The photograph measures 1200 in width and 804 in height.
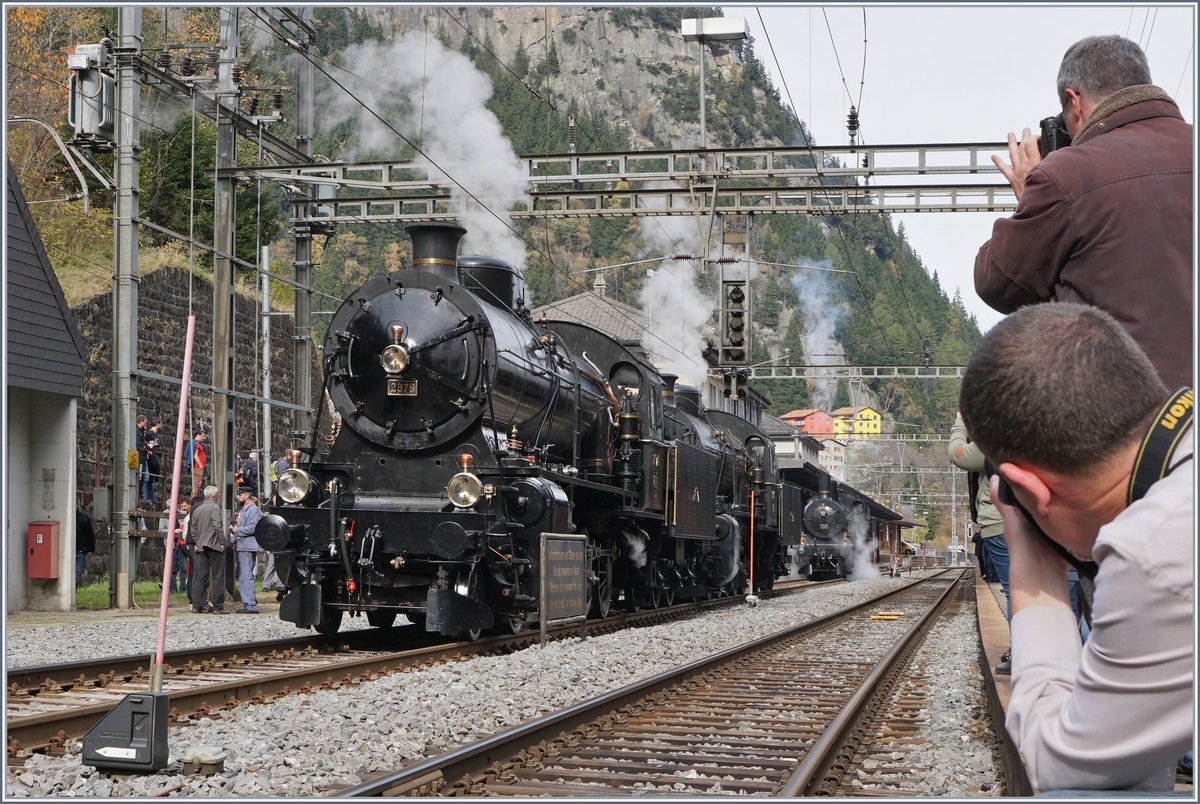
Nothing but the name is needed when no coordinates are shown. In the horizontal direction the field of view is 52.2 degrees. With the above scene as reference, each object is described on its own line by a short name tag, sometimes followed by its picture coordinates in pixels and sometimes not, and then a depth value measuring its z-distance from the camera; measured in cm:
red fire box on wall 1702
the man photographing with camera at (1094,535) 178
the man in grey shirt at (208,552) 1666
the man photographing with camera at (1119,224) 326
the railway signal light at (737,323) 2073
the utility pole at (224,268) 1925
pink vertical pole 553
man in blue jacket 1692
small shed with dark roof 1680
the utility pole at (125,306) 1714
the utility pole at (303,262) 2209
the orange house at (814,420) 11406
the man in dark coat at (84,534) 1875
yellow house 11094
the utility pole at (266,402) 2283
